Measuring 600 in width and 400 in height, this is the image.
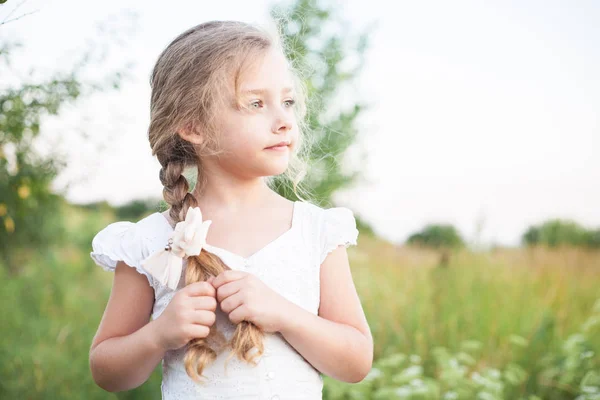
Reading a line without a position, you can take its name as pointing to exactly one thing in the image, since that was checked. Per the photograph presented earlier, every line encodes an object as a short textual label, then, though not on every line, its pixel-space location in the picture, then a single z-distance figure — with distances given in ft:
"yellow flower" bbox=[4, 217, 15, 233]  9.08
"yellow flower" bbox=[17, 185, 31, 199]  9.46
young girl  5.73
